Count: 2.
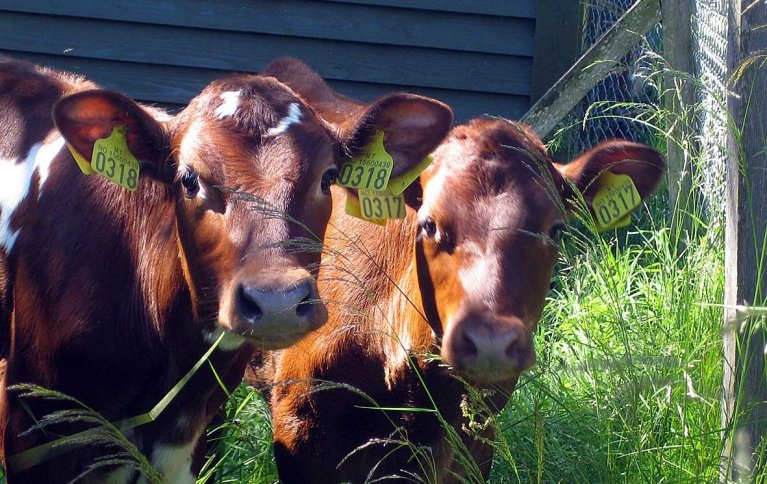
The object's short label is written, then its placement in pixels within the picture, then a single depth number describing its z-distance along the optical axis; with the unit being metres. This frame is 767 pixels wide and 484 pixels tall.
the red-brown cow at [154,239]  3.35
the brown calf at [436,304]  3.48
